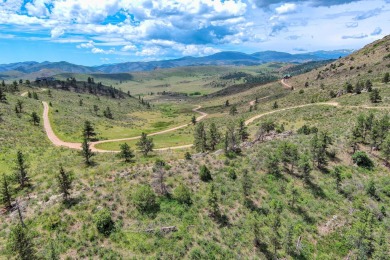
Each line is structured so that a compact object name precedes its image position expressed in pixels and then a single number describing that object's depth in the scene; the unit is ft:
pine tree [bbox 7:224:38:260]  95.55
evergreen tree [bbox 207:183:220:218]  144.97
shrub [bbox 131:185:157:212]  142.82
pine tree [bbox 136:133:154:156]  225.56
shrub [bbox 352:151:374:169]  196.97
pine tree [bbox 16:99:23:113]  358.43
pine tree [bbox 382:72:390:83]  374.02
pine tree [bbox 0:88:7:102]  395.89
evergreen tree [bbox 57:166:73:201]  139.54
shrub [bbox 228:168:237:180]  179.01
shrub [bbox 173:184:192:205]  151.43
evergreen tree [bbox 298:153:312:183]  177.47
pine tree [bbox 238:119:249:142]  259.80
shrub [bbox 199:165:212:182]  173.99
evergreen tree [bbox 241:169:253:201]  161.76
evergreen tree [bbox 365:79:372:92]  351.46
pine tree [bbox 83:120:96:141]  304.71
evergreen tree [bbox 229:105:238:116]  496.97
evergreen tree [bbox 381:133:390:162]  191.13
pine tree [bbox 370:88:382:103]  296.73
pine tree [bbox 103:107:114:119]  514.27
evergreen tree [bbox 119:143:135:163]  195.03
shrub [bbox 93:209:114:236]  127.03
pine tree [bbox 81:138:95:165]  192.85
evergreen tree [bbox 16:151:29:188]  157.08
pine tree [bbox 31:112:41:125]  318.04
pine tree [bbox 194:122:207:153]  240.32
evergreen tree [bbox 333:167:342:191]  179.01
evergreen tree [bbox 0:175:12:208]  138.10
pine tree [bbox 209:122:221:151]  241.10
